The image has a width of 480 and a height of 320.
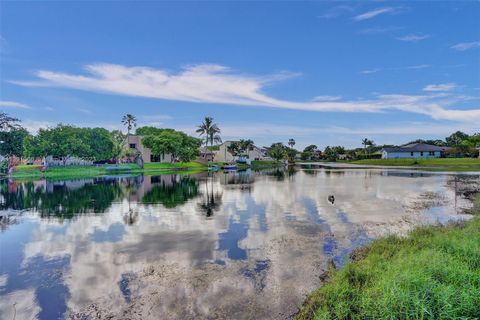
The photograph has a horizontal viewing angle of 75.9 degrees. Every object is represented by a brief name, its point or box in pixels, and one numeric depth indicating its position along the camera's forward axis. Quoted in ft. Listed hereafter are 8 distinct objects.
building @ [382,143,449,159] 367.31
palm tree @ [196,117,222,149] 349.41
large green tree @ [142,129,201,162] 300.61
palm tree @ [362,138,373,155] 469.90
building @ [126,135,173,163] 325.62
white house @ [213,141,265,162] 429.38
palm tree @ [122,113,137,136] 347.56
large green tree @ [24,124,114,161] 235.20
